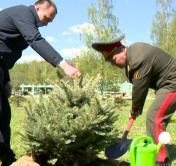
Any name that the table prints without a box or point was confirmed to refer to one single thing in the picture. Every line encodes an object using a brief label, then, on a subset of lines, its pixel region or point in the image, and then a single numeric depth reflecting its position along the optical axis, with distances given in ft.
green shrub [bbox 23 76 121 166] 9.88
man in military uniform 10.02
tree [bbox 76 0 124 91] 64.15
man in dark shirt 10.28
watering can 8.26
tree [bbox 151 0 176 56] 61.90
